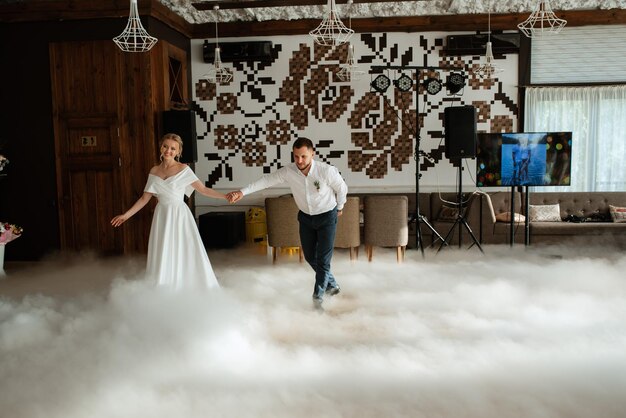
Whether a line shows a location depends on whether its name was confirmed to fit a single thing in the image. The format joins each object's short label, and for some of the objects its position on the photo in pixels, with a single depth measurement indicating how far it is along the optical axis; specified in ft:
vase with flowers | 20.49
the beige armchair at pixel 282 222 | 20.75
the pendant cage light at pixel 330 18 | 14.15
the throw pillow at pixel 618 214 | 24.30
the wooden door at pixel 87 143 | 22.62
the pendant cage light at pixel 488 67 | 23.29
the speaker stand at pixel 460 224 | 21.90
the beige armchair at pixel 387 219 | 20.85
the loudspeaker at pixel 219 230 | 25.52
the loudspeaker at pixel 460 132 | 21.81
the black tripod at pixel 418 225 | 22.04
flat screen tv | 21.42
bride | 14.65
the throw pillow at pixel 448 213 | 24.95
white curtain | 26.27
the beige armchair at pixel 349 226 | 20.65
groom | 14.89
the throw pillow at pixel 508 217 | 24.26
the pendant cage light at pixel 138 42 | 21.43
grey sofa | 23.36
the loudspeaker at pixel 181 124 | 22.77
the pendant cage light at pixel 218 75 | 26.84
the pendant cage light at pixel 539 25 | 25.31
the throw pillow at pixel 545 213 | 24.64
